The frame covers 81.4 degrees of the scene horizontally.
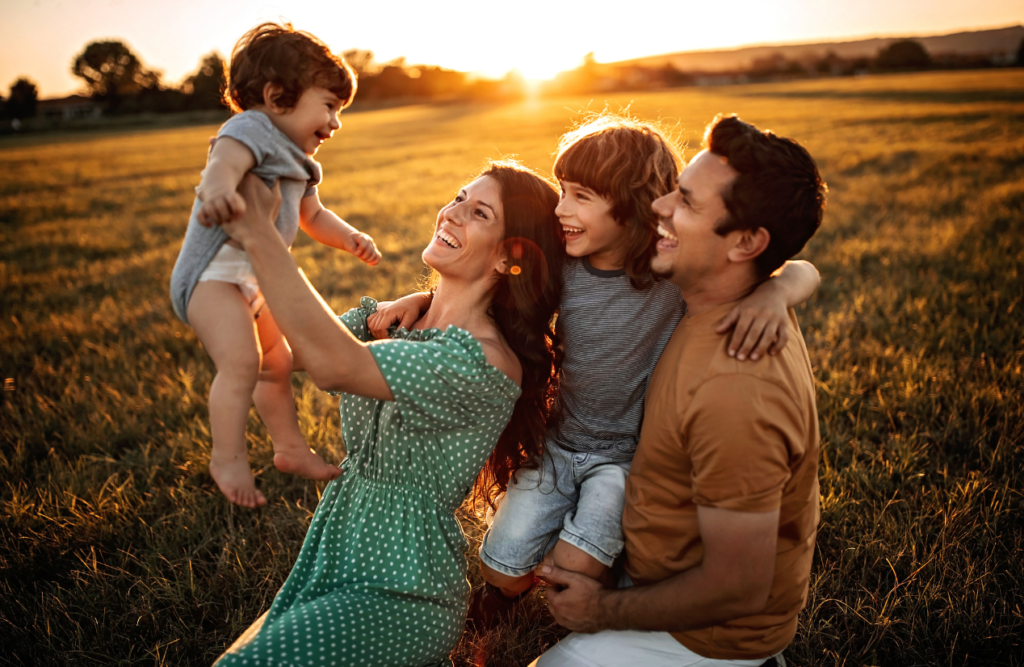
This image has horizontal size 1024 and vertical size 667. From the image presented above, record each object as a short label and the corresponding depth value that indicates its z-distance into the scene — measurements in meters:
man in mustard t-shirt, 1.69
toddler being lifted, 1.84
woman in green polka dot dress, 1.75
